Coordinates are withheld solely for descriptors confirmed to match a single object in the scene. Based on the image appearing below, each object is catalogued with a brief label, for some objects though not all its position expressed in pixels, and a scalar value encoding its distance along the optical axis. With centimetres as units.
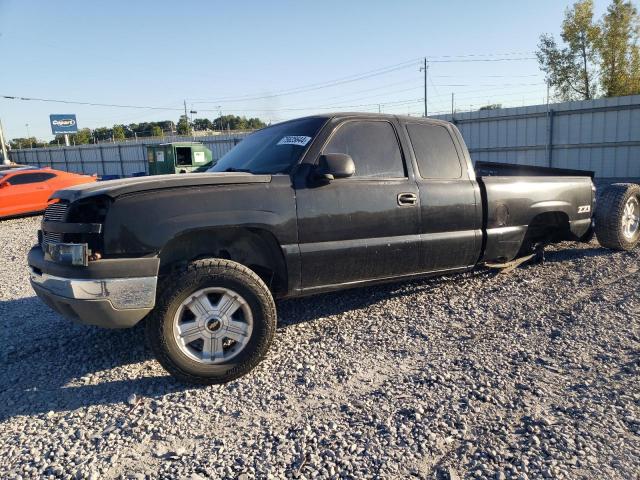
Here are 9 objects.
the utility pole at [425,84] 3572
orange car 1302
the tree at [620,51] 3133
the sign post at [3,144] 3682
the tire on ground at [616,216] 618
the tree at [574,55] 3278
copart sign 6475
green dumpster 1905
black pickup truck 309
